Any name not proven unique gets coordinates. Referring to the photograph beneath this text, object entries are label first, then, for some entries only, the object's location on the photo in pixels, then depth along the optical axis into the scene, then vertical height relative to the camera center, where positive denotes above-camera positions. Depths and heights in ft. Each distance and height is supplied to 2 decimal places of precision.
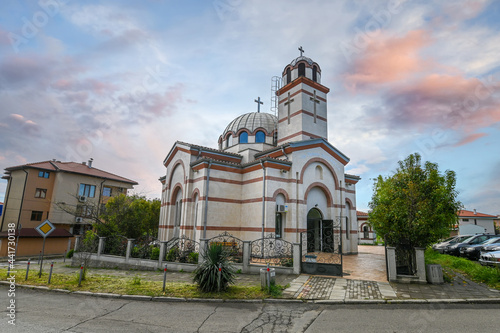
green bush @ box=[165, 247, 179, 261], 47.03 -5.56
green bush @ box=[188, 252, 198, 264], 45.33 -5.82
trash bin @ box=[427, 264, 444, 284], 32.86 -5.19
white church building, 56.29 +9.28
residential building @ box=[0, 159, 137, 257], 88.22 +6.90
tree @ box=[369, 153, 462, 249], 36.09 +2.92
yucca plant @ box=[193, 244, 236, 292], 28.78 -5.13
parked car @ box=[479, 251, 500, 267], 38.04 -3.79
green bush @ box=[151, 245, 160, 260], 48.55 -5.58
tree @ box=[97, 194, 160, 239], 67.72 +0.68
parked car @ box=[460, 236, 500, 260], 53.25 -3.52
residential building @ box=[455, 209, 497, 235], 134.41 +5.42
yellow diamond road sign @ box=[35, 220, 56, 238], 36.80 -1.40
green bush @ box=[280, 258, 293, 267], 40.52 -5.40
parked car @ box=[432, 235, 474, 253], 67.26 -3.35
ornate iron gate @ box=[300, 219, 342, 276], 53.51 -2.93
